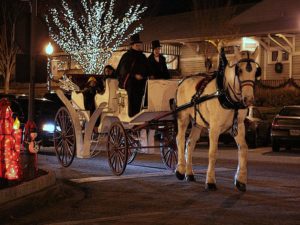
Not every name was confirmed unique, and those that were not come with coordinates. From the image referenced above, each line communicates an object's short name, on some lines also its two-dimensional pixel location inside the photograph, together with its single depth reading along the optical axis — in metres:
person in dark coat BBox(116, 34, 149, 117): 13.91
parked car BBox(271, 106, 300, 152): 20.78
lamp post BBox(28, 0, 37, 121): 11.48
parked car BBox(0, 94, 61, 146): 20.52
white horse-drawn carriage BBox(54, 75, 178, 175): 13.60
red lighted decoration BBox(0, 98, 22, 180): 10.16
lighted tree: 34.69
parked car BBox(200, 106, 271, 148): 23.08
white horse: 10.88
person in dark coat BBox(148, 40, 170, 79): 14.35
